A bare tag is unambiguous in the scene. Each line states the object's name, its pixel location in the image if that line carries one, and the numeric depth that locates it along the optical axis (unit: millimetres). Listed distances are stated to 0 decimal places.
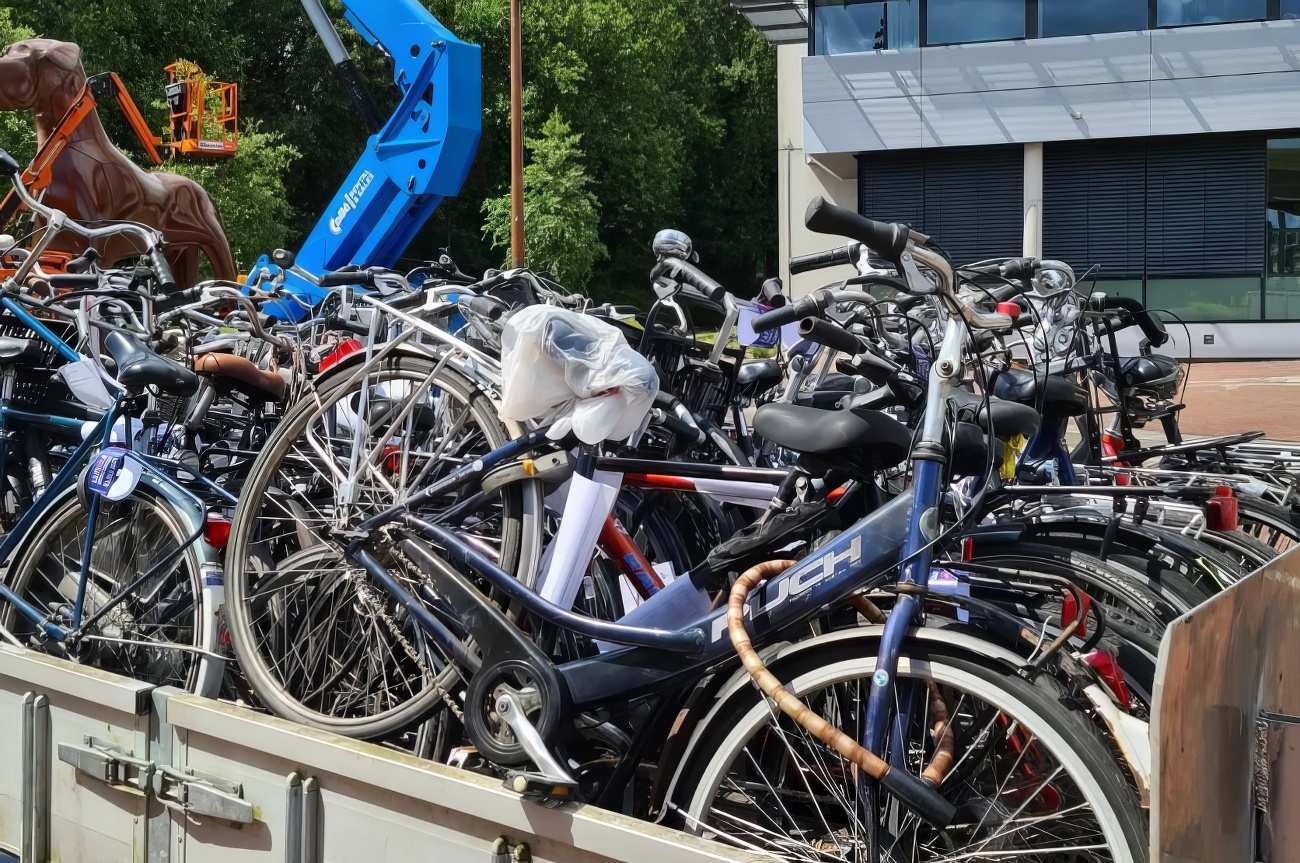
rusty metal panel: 1919
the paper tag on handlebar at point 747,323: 4191
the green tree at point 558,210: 29094
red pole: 18453
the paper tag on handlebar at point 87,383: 3910
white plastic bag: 2949
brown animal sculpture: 12000
